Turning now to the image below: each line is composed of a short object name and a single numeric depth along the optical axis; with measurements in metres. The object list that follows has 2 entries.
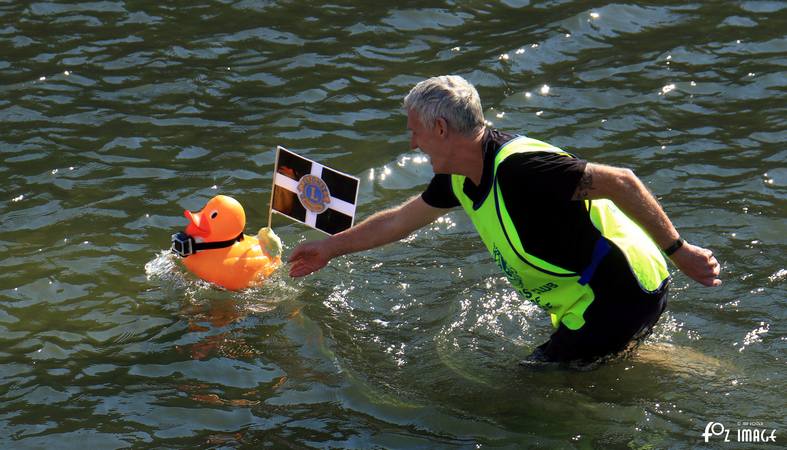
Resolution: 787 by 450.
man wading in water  9.79
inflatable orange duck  13.33
